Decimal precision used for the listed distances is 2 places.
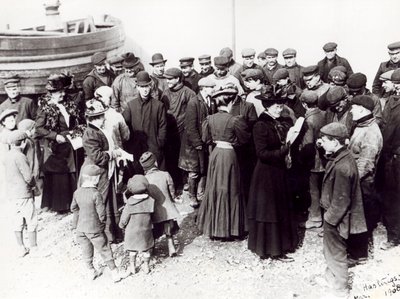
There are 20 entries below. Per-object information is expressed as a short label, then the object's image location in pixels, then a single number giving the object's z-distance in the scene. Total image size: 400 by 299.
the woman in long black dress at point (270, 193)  4.73
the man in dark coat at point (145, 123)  6.07
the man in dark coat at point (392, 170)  5.07
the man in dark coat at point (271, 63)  7.59
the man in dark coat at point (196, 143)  5.88
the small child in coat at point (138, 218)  4.65
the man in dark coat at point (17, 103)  6.02
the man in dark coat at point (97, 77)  7.00
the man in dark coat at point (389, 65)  6.91
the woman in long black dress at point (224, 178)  5.07
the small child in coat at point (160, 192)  4.93
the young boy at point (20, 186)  5.02
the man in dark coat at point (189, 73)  7.34
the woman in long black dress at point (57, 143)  5.68
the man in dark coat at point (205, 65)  7.46
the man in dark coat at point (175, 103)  6.40
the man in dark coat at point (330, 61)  7.83
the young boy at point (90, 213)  4.52
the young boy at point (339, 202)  4.11
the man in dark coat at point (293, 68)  7.56
